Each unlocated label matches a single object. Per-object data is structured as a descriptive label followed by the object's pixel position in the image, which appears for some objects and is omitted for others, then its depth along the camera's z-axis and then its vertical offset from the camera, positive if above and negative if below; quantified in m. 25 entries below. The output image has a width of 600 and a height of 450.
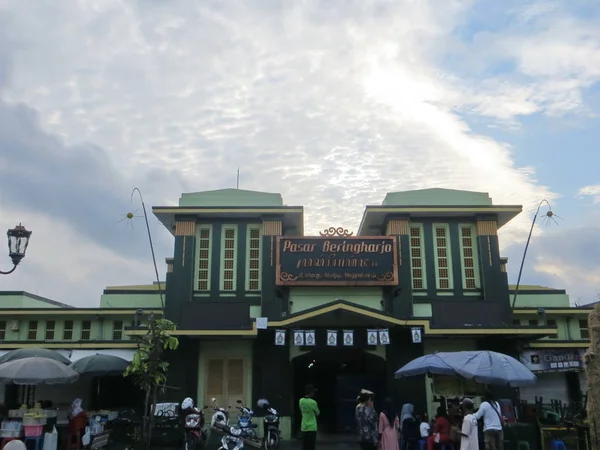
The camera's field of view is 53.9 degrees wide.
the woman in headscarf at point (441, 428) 12.66 -0.88
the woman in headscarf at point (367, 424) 11.98 -0.75
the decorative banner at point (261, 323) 19.48 +2.00
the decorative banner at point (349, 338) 19.61 +1.54
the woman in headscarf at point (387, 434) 12.02 -0.95
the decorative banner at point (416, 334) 19.47 +1.64
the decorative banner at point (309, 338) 19.47 +1.53
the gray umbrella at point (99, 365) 17.33 +0.62
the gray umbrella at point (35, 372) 14.27 +0.35
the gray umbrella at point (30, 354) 16.42 +0.88
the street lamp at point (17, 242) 11.47 +2.72
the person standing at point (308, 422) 13.65 -0.81
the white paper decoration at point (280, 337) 19.41 +1.56
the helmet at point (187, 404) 15.41 -0.44
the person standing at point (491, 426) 11.63 -0.77
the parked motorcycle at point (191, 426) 15.03 -0.98
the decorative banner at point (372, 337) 19.47 +1.56
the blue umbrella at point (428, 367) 13.32 +0.42
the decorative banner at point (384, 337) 19.44 +1.56
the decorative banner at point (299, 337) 19.44 +1.56
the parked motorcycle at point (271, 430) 16.67 -1.20
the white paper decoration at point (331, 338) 19.50 +1.54
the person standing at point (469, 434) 11.10 -0.88
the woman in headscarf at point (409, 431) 14.84 -1.10
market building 19.81 +2.77
